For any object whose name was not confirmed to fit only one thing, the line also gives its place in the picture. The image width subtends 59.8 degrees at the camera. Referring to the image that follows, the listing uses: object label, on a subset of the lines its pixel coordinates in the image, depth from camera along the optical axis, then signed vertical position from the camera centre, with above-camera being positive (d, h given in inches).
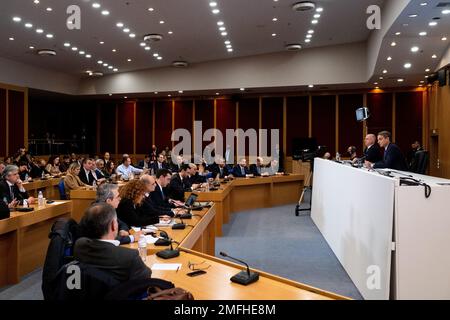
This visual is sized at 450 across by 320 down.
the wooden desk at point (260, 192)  352.2 -36.2
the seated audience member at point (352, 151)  438.8 +7.0
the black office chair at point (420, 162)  264.8 -3.1
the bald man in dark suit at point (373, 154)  249.6 +2.0
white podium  126.4 -27.7
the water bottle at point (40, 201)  207.8 -24.1
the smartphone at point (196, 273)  103.9 -31.3
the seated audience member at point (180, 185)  268.1 -21.0
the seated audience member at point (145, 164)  503.4 -10.5
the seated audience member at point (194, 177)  335.5 -18.3
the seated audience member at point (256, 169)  430.3 -13.7
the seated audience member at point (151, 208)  180.5 -26.1
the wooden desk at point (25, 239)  175.2 -40.3
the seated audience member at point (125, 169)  410.8 -13.7
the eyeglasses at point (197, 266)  109.8 -31.2
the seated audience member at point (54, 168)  439.3 -14.0
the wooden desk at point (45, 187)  344.2 -29.2
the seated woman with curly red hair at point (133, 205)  173.6 -21.9
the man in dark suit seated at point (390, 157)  217.6 +0.1
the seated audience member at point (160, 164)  475.2 -9.8
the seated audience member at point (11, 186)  207.2 -16.7
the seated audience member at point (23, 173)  363.6 -16.7
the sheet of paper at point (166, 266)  109.3 -31.1
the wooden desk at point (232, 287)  90.3 -31.9
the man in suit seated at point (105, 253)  87.7 -22.1
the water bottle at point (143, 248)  119.1 -28.7
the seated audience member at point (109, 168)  443.9 -14.4
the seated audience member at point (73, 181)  299.1 -19.2
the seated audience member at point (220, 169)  407.0 -13.3
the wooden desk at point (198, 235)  137.2 -30.8
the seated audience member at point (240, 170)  416.8 -14.4
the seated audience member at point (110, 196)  152.4 -15.7
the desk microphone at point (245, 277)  97.8 -30.7
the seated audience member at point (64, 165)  488.0 -11.8
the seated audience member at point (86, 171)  320.8 -12.4
